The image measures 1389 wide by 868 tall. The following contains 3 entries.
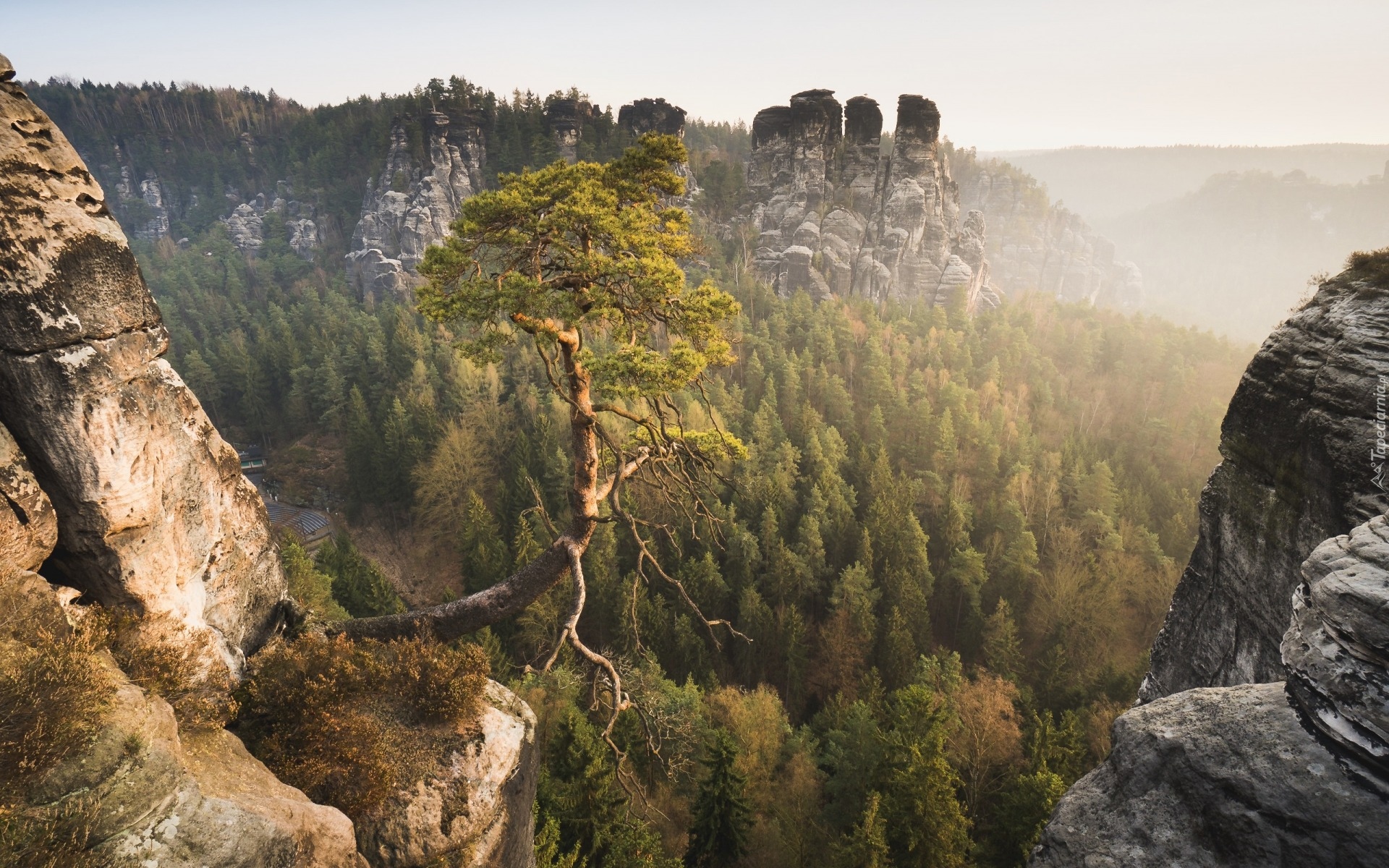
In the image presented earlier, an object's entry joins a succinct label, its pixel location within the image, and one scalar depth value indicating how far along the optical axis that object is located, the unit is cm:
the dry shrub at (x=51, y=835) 419
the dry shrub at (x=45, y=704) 450
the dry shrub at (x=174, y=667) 617
